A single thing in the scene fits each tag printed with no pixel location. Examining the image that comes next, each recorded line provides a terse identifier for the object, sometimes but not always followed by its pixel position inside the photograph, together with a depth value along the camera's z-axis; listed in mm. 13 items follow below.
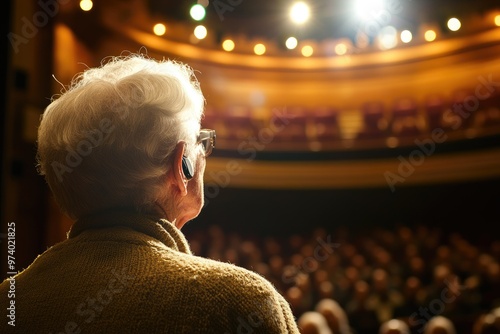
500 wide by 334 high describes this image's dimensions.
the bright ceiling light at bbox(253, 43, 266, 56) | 5641
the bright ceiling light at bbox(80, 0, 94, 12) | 3723
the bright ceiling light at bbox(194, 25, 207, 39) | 4125
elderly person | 529
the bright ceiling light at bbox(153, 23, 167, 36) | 4852
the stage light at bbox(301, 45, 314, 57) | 6020
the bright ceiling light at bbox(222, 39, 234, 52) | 5520
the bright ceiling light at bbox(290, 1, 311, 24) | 3967
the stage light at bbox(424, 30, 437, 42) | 5339
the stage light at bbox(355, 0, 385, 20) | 4426
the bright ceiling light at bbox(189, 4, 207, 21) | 3602
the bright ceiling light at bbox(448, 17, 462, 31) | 4242
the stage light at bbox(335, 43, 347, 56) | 5723
